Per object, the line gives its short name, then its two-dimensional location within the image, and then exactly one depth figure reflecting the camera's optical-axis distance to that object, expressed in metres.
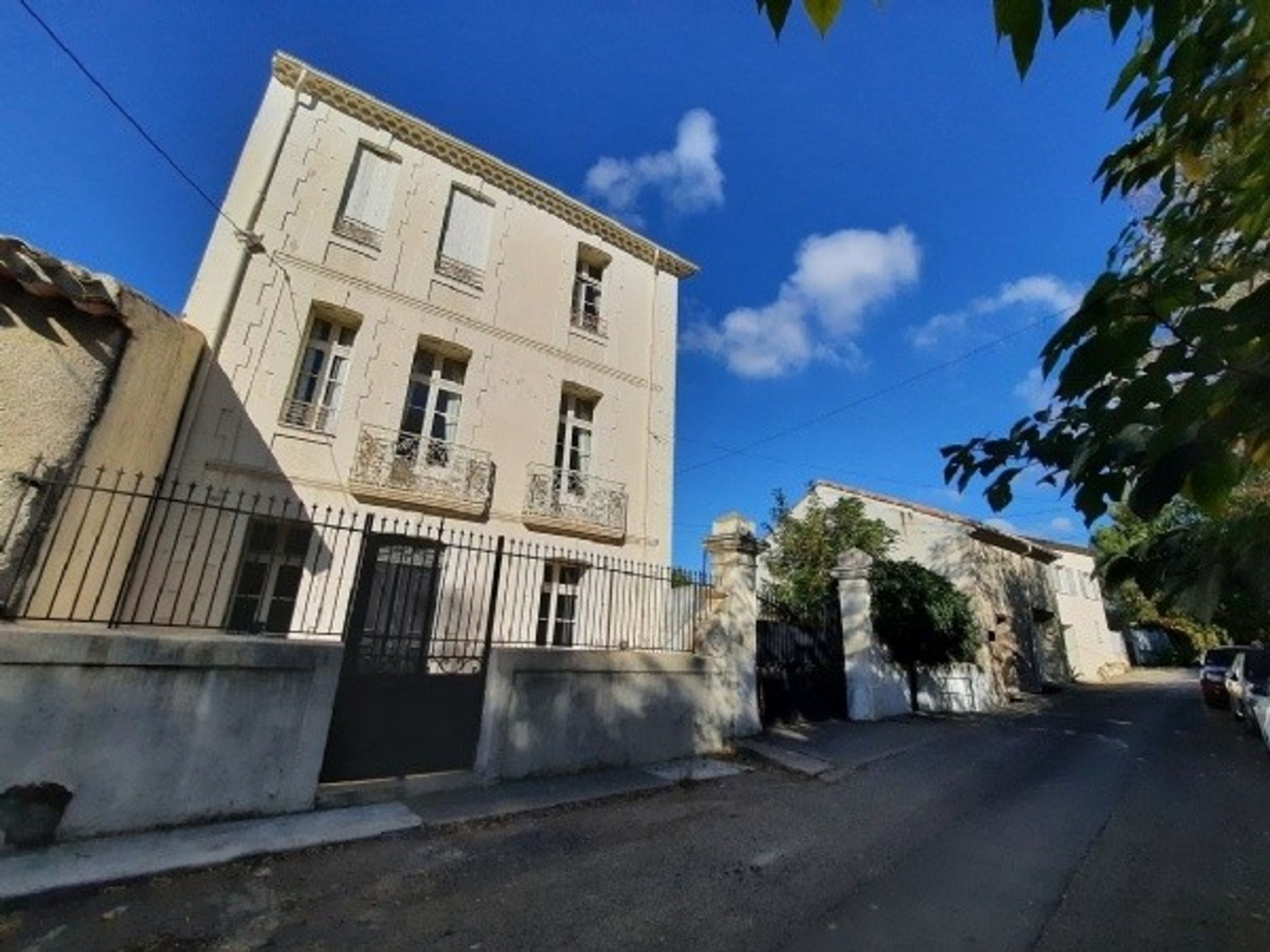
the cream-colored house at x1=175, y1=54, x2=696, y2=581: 9.58
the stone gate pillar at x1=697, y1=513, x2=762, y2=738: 8.48
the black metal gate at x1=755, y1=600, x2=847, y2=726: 10.15
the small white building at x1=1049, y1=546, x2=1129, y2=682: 27.06
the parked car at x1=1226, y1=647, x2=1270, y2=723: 11.08
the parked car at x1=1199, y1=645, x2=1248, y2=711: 15.12
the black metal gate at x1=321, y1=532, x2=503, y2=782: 5.61
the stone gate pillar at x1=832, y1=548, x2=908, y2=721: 11.69
